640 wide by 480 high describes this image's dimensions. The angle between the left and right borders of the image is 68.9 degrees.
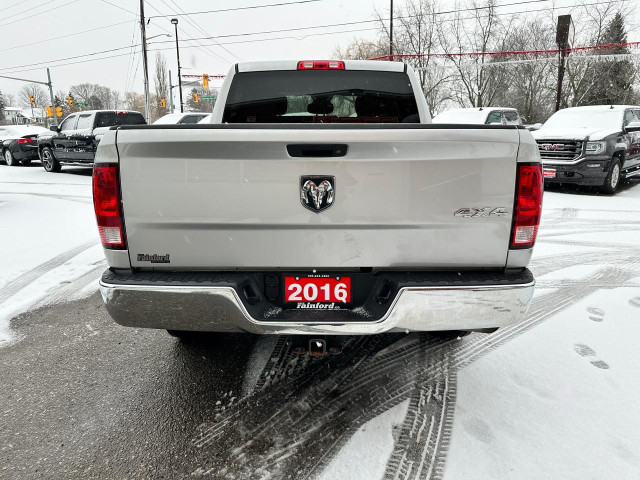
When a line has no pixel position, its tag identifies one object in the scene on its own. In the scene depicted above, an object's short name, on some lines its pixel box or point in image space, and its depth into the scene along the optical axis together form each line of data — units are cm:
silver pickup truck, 220
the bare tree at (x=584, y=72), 3675
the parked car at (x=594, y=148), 1010
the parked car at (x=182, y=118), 1564
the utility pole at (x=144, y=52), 2873
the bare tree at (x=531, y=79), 3803
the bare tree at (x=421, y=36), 3712
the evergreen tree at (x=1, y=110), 9087
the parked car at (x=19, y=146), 1841
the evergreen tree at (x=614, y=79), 3816
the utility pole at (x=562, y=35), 2133
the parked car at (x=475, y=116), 1393
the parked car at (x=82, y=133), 1409
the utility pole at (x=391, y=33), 2975
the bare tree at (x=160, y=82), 8238
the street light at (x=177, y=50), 4108
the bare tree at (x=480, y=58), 3797
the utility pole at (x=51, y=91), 4616
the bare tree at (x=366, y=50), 3750
